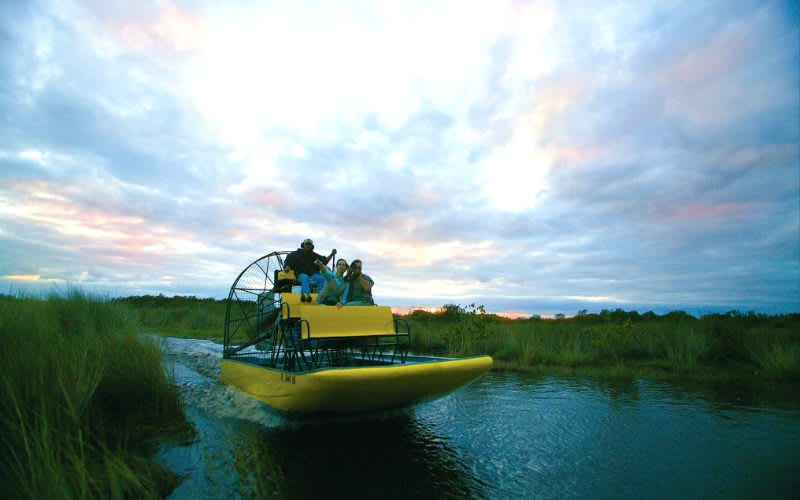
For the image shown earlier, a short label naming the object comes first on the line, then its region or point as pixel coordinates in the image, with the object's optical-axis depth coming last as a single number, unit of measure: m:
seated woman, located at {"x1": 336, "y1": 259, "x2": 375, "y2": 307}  6.74
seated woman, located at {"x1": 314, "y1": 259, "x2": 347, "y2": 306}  6.55
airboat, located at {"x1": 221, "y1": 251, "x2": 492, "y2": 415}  4.70
